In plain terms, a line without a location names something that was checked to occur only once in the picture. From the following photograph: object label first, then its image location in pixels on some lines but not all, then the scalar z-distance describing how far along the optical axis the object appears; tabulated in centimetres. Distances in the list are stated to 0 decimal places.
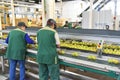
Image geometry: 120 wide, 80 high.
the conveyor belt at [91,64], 229
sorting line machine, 232
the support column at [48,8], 405
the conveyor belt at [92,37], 274
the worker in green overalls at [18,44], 358
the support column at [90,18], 481
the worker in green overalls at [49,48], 295
